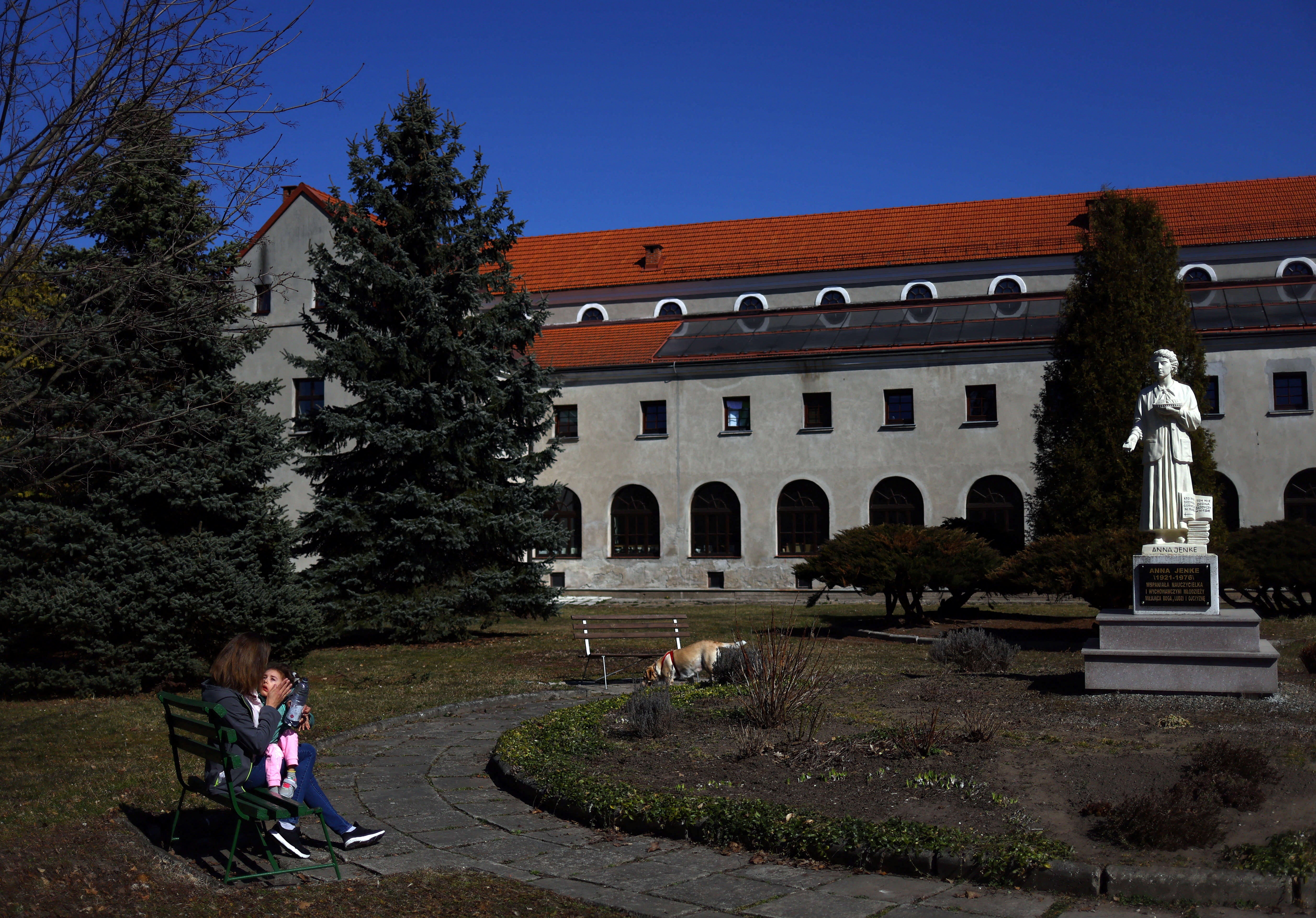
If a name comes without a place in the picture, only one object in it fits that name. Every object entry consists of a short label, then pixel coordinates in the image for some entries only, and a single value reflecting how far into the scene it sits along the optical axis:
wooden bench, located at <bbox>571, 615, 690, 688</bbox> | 14.95
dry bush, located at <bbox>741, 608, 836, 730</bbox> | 9.20
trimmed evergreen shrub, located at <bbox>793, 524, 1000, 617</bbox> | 19.58
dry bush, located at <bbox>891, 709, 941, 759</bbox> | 7.98
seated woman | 6.10
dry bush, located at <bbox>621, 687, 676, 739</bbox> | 9.37
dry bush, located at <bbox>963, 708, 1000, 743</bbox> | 8.48
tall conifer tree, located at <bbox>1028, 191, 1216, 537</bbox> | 25.41
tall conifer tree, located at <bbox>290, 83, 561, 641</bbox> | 19.70
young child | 6.23
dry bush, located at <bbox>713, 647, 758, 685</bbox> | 12.04
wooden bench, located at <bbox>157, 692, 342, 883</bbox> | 5.79
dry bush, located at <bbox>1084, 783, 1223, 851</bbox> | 5.92
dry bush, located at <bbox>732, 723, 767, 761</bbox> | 8.35
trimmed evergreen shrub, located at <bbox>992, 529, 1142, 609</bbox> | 17.05
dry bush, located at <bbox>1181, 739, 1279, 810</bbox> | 6.53
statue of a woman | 12.14
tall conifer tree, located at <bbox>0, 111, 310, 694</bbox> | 12.77
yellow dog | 13.28
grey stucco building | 28.89
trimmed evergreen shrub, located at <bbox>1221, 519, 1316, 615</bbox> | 19.88
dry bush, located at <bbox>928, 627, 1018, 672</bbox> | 13.14
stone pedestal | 10.55
